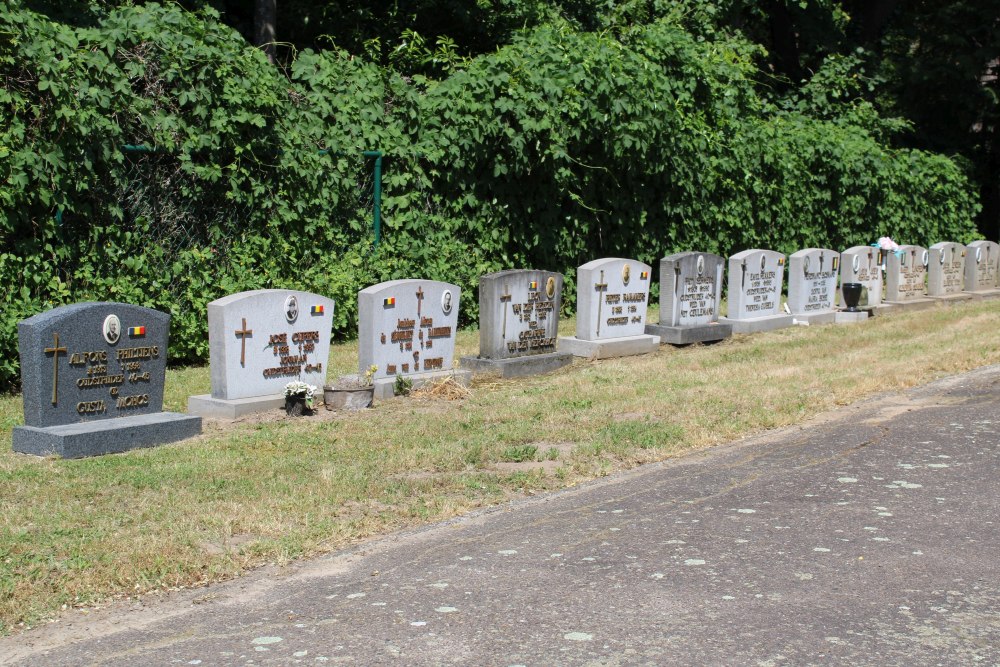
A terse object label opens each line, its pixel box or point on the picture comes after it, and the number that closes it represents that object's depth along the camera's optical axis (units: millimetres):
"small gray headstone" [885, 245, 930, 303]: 19719
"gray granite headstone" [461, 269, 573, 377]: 11922
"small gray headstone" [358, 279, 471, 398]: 10641
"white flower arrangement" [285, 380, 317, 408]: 9602
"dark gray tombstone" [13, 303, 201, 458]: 8023
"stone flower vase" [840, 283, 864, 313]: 17769
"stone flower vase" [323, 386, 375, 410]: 9906
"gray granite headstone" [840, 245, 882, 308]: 18412
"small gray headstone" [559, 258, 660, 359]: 13461
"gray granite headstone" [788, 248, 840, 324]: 17344
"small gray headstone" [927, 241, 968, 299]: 20859
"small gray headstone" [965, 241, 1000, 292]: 21998
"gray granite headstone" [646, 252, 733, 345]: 14703
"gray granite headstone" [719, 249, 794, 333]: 16078
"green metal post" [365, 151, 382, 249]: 14414
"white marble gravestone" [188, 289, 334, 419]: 9508
